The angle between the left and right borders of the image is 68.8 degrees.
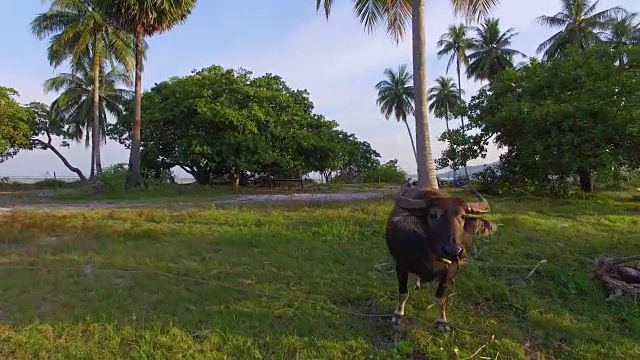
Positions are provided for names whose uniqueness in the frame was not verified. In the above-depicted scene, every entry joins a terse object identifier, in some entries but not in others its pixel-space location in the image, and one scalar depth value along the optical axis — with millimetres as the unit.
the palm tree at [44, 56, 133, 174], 34406
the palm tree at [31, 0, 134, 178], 23172
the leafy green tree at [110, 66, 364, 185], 22062
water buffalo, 4520
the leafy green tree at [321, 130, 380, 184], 35850
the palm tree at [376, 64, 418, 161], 46875
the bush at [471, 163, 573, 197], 16250
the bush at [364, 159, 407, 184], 37531
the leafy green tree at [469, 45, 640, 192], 13875
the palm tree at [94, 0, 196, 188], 17344
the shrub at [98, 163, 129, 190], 18594
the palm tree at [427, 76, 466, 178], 44969
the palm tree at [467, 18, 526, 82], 36156
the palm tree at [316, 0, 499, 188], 9609
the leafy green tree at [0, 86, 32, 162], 29266
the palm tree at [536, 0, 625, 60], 31031
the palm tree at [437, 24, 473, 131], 38594
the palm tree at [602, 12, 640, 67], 30547
